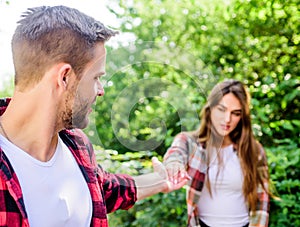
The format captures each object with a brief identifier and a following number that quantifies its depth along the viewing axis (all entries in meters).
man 1.00
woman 2.37
